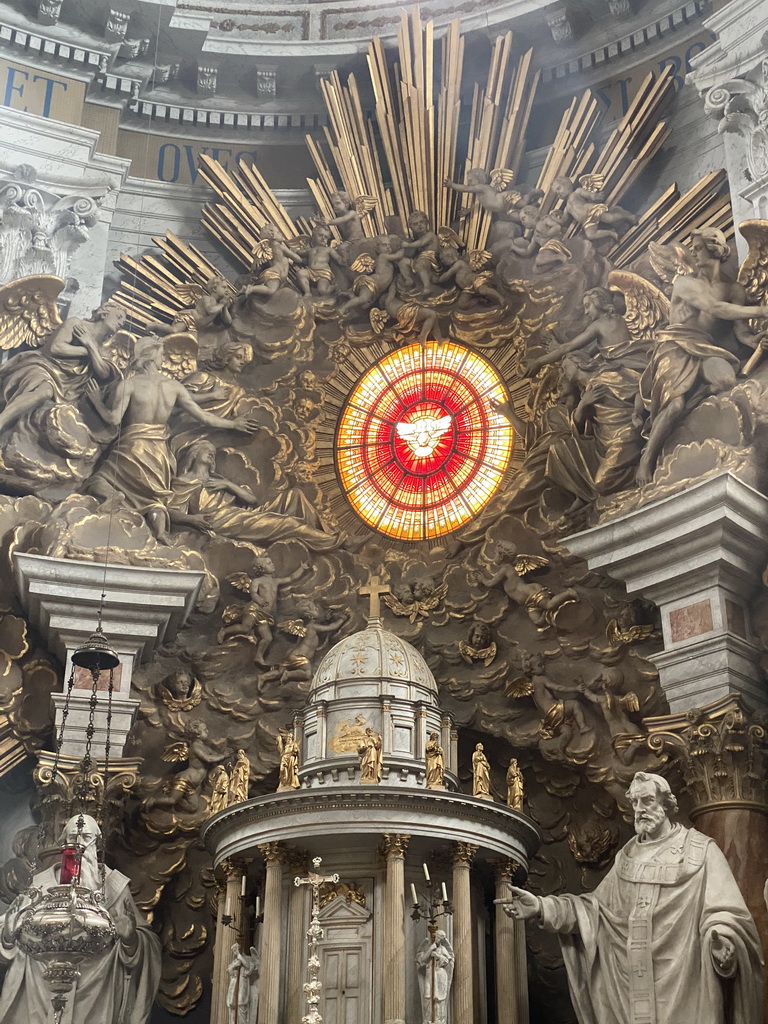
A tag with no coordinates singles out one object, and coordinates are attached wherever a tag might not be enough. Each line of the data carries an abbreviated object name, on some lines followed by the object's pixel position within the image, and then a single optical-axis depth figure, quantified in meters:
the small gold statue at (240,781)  10.74
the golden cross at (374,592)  11.77
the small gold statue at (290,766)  10.31
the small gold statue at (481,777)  10.45
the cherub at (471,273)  13.66
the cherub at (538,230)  13.32
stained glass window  13.56
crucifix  9.15
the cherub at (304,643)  12.65
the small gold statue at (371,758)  10.03
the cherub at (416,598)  12.89
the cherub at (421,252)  13.90
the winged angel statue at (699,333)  11.34
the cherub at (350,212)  14.23
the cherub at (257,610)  12.78
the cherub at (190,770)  12.09
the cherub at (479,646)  12.47
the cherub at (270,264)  13.98
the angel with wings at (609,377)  11.95
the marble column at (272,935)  9.58
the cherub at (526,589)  12.21
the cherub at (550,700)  11.75
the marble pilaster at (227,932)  10.19
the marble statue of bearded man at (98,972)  10.38
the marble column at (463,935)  9.62
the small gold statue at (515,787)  10.71
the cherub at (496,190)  13.70
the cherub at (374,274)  13.97
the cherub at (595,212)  13.06
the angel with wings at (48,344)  12.77
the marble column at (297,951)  9.67
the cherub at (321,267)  14.07
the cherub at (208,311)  13.91
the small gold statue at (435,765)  10.17
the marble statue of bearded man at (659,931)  9.01
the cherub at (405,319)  13.89
